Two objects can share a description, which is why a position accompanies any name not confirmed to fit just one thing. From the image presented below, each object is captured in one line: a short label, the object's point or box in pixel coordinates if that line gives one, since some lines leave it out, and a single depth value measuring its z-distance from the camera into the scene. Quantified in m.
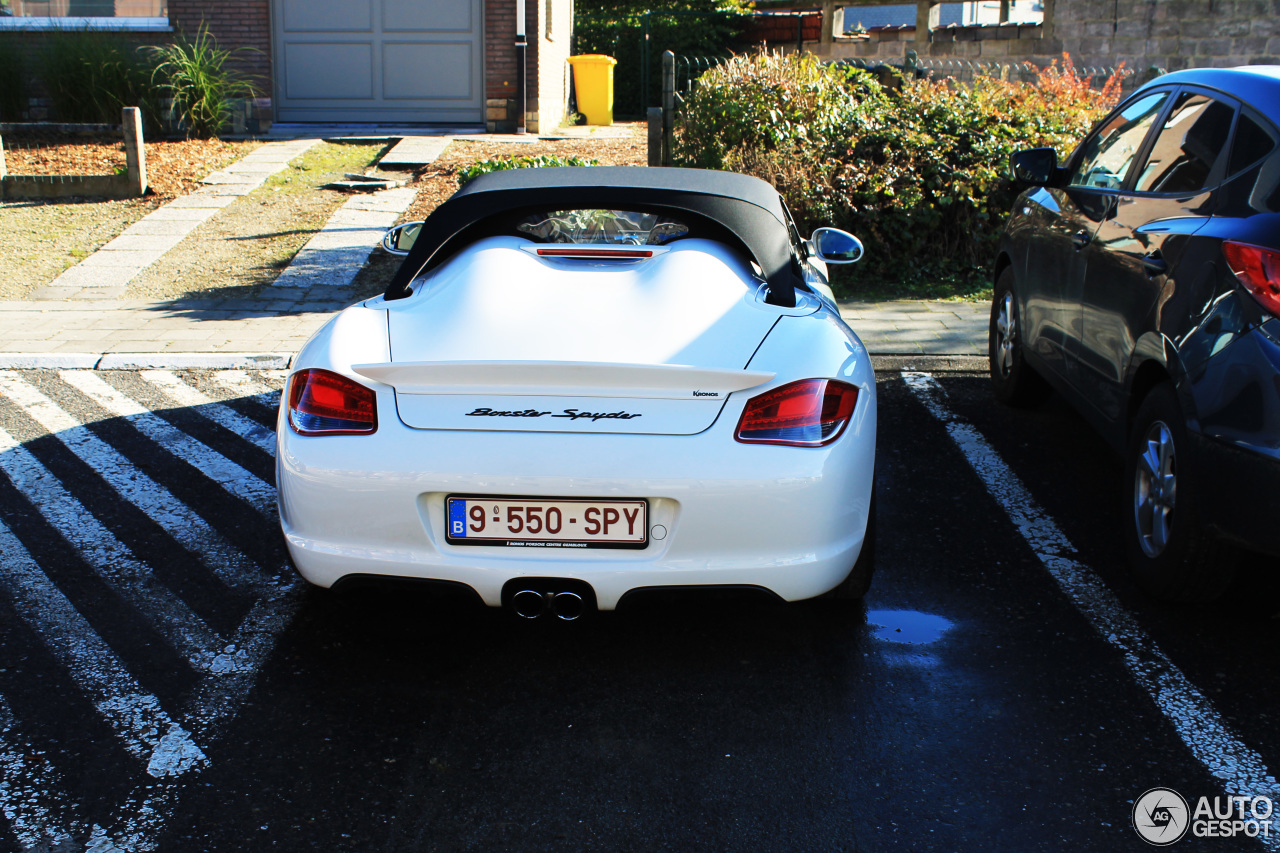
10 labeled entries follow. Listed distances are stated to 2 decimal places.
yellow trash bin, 19.62
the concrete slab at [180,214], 10.67
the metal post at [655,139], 9.64
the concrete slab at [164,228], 10.13
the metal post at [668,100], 9.88
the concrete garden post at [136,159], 11.14
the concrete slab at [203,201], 11.15
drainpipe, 16.17
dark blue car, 3.06
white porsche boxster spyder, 2.87
